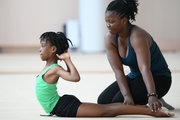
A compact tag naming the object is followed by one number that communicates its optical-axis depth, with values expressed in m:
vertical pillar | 20.81
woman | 5.59
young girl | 5.42
